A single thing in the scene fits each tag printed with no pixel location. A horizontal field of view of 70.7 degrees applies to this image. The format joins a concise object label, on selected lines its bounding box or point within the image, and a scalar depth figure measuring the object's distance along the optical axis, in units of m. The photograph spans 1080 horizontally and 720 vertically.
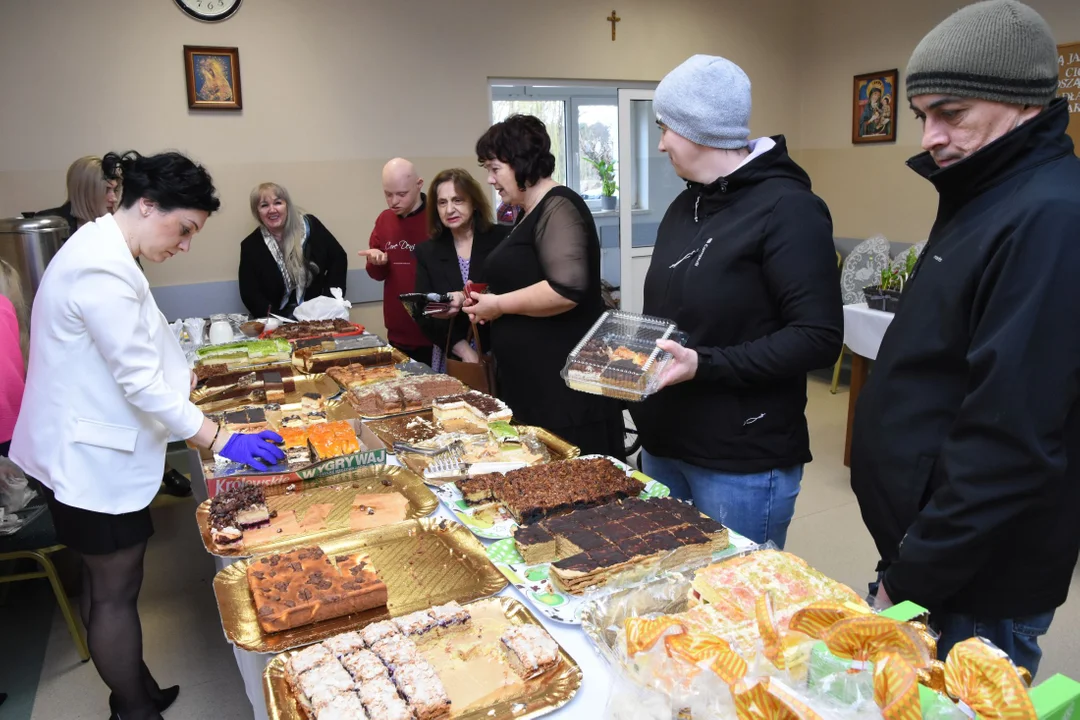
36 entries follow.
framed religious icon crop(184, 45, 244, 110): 4.70
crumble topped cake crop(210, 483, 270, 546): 1.72
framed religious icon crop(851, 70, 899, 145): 6.05
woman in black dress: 2.54
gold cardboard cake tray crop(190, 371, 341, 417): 2.75
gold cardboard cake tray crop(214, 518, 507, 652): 1.38
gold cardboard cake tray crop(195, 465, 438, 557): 1.71
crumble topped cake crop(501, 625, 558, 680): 1.20
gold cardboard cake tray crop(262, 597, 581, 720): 1.13
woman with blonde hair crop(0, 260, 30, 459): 2.46
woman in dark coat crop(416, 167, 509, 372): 3.28
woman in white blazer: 1.79
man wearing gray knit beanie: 1.13
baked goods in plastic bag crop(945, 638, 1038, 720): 0.78
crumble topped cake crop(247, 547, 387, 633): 1.38
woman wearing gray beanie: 1.69
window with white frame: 7.73
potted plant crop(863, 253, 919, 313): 4.24
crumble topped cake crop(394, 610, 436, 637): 1.32
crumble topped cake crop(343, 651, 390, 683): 1.19
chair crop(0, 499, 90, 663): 2.68
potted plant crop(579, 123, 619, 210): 8.16
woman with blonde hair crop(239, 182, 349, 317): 4.50
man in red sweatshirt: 3.99
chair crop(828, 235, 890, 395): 5.09
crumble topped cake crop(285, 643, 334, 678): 1.22
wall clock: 4.64
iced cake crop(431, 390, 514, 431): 2.37
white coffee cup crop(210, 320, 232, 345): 3.71
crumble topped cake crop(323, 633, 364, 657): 1.26
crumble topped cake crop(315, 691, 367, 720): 1.10
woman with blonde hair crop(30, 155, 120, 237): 3.72
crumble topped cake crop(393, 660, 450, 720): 1.12
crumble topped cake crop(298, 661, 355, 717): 1.14
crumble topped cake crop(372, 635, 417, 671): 1.22
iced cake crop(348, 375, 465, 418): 2.57
